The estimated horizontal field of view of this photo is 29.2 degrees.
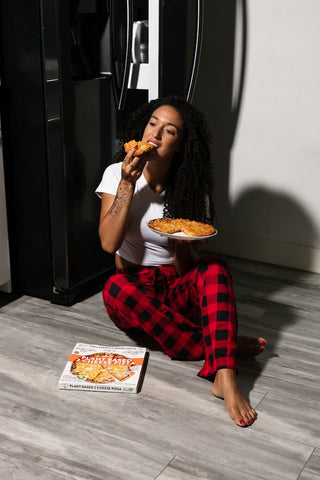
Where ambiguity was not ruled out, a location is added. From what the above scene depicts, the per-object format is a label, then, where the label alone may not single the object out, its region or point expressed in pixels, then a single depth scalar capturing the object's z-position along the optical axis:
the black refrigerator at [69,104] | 2.08
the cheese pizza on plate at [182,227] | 1.78
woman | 1.78
